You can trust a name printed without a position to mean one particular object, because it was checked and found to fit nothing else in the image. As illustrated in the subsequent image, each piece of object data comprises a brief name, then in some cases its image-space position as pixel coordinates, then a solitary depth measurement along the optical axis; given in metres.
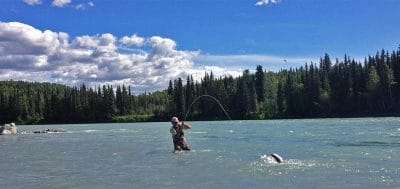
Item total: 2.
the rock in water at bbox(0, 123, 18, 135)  80.91
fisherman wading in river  32.94
